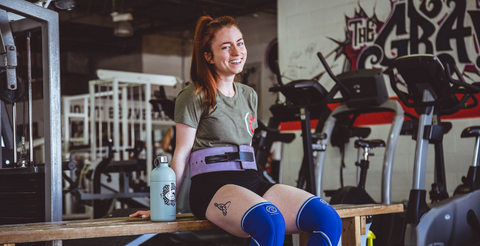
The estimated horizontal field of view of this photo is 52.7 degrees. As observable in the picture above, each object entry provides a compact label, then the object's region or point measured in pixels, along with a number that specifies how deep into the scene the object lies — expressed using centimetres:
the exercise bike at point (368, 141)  329
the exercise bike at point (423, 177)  292
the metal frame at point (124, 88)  684
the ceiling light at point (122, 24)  805
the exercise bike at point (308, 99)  306
